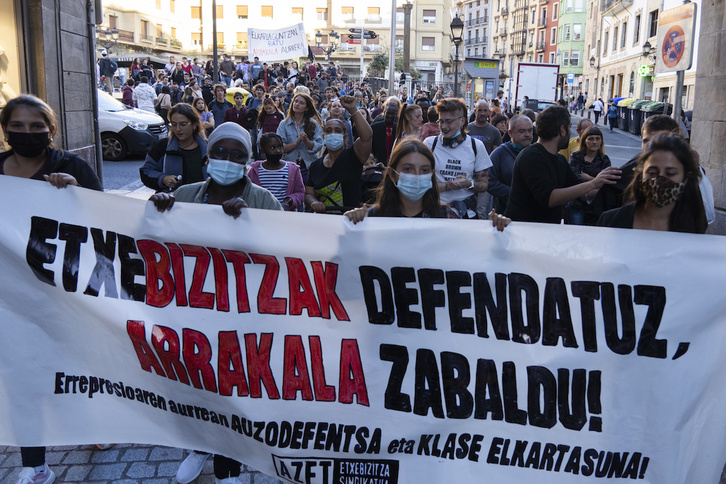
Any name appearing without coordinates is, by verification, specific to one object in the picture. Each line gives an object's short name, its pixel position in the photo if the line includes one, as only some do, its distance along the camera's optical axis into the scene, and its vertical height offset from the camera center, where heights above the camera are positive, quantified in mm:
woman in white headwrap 3715 -474
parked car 15883 -1092
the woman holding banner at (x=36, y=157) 3518 -381
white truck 32219 +372
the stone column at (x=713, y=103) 7531 -100
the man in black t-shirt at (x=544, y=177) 4391 -515
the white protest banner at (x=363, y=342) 3092 -1098
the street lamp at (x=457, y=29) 23047 +1814
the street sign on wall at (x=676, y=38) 6782 +507
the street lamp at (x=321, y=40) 71875 +4784
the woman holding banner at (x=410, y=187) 3640 -487
